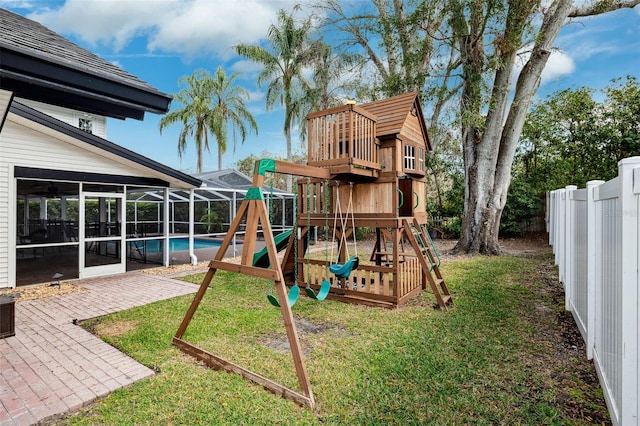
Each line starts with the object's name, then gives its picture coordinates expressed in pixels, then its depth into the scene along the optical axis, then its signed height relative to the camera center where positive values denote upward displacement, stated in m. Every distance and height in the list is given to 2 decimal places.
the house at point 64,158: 2.07 +0.81
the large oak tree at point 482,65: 9.74 +4.83
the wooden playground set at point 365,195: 5.37 +0.33
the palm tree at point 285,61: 18.45 +8.56
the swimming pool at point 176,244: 11.31 -1.57
